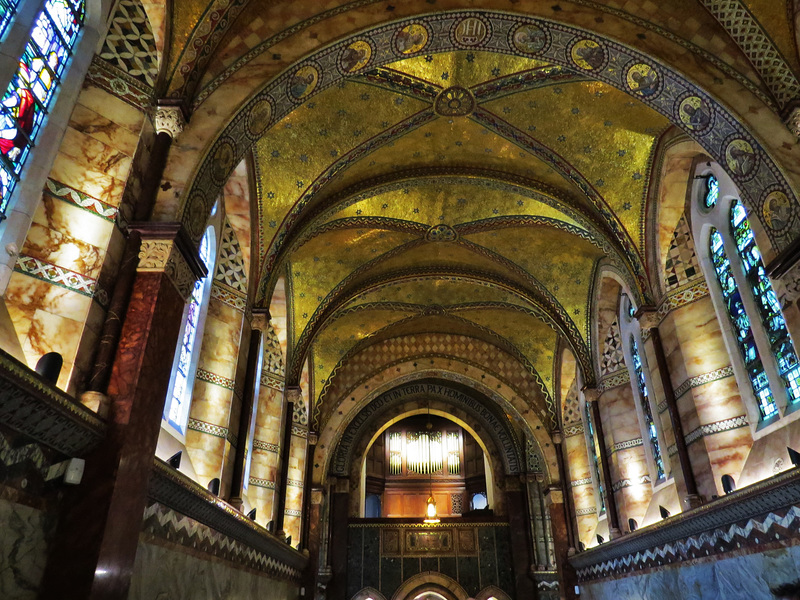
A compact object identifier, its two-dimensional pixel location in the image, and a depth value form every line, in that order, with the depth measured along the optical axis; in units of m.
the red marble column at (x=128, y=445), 4.47
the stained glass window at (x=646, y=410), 11.80
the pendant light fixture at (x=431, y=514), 18.77
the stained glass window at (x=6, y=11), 4.73
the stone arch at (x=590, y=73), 6.95
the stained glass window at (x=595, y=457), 15.16
